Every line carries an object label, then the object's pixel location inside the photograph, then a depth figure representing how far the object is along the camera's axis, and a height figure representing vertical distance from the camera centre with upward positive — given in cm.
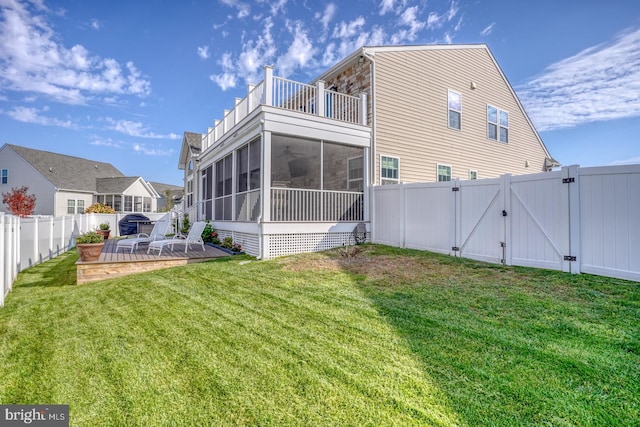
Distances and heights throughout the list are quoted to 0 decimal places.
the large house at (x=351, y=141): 855 +273
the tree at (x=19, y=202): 1995 +102
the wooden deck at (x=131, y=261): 674 -114
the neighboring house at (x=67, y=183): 2208 +274
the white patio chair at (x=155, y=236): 897 -65
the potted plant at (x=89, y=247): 670 -70
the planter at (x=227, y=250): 912 -110
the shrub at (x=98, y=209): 2008 +51
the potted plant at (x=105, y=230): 1340 -63
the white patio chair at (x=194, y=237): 875 -67
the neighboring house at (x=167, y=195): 3081 +249
